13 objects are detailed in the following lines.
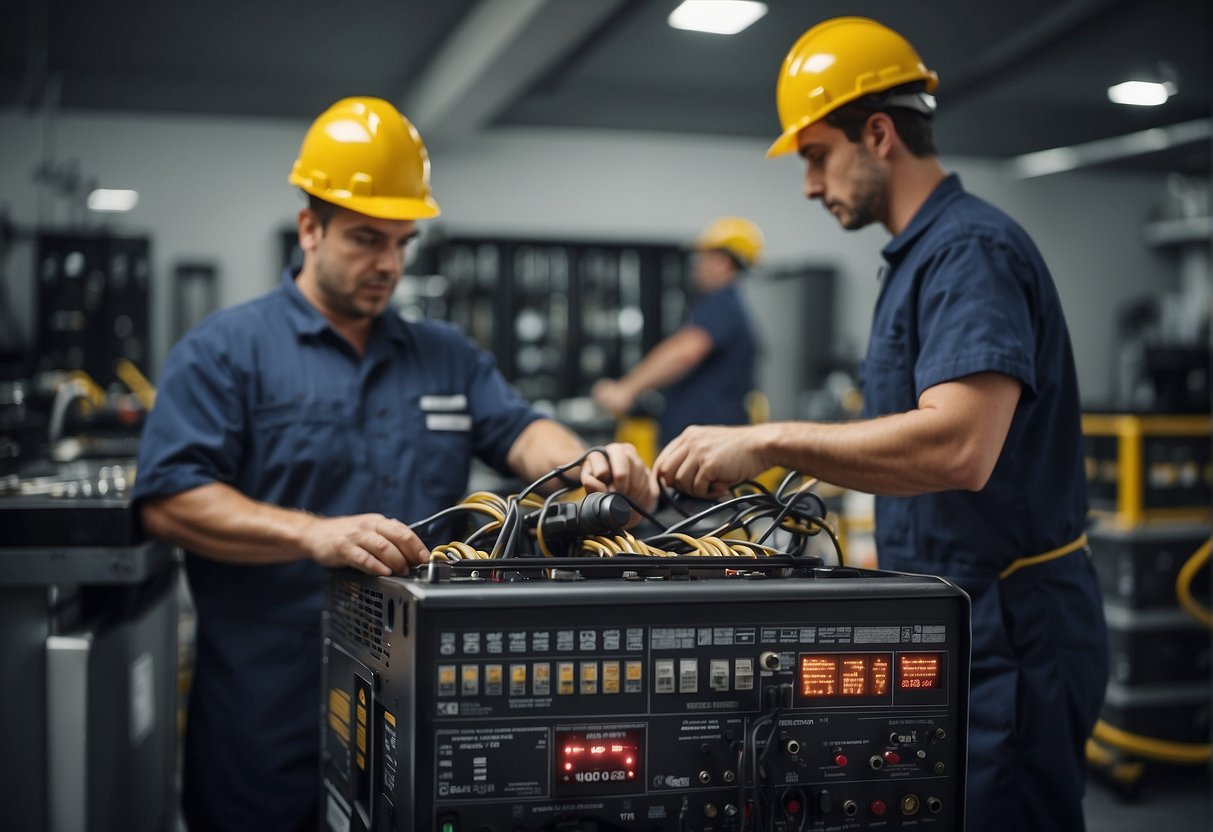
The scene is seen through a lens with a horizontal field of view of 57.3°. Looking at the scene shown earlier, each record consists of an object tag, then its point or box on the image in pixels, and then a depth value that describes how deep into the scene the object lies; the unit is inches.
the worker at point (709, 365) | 185.9
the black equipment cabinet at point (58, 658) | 57.9
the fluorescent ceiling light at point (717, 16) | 197.3
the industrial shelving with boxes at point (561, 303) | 303.6
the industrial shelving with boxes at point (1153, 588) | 133.1
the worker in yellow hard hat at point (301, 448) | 58.2
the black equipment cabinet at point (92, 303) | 281.1
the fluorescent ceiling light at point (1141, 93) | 254.7
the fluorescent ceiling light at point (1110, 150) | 295.3
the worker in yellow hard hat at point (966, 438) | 48.7
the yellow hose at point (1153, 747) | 131.8
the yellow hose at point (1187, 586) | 126.0
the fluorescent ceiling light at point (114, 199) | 297.7
